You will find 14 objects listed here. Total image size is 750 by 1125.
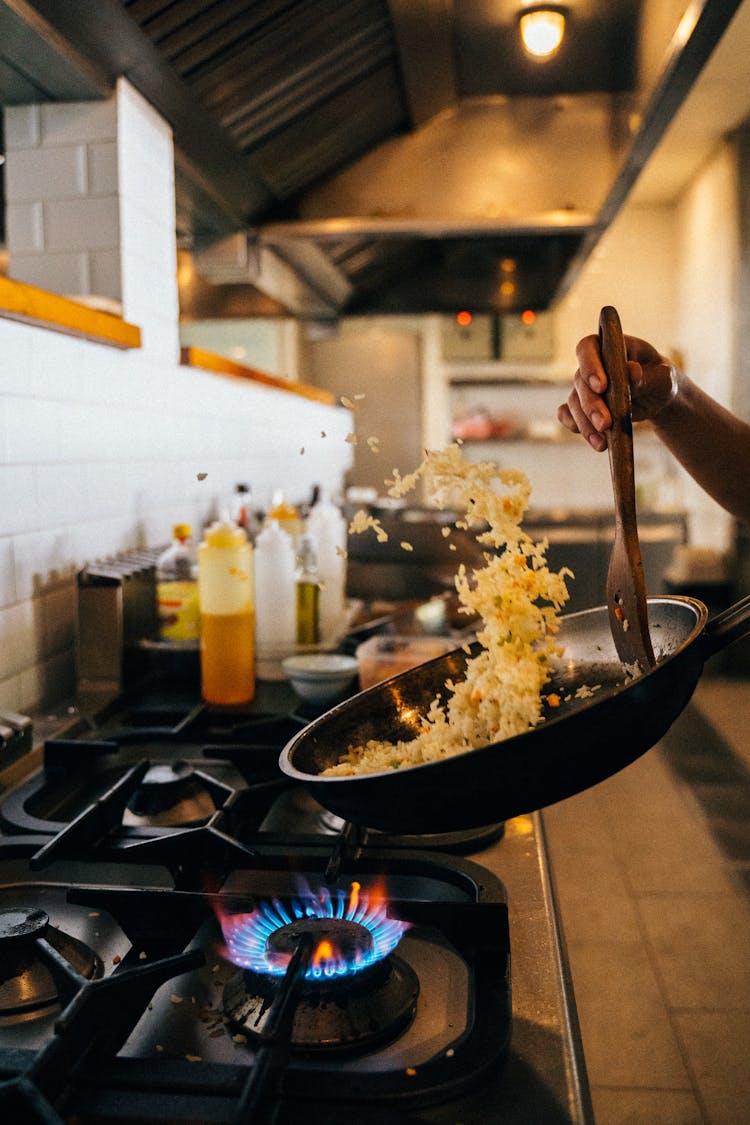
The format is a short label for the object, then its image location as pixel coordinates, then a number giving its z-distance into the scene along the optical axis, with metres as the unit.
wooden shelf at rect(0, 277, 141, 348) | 1.45
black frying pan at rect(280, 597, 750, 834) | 0.72
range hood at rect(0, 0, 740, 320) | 2.12
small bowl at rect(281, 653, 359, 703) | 1.55
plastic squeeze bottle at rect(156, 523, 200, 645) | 1.80
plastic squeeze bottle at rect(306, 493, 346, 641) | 2.17
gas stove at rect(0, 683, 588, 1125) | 0.61
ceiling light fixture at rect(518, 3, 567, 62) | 2.93
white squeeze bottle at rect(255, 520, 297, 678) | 1.87
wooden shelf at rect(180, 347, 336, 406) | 2.57
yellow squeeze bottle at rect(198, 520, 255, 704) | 1.65
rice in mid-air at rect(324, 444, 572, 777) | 0.90
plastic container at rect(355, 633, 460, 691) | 1.61
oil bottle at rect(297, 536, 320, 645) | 1.95
